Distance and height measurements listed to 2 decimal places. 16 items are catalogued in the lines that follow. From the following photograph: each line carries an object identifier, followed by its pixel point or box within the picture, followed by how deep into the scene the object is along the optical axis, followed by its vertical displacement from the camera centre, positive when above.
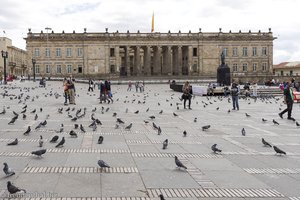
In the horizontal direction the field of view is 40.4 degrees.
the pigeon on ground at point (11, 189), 5.84 -1.61
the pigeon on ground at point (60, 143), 9.76 -1.59
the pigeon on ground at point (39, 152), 8.36 -1.55
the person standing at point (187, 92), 21.39 -0.81
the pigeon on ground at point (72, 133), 11.32 -1.57
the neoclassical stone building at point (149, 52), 88.38 +5.60
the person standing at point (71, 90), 23.28 -0.78
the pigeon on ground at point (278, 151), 9.12 -1.66
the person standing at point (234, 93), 21.12 -0.85
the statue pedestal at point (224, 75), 41.22 +0.17
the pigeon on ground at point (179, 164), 7.58 -1.62
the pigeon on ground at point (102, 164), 7.36 -1.59
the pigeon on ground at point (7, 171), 6.98 -1.62
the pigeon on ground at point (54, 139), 10.30 -1.58
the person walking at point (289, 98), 17.03 -0.90
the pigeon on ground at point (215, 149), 9.27 -1.64
